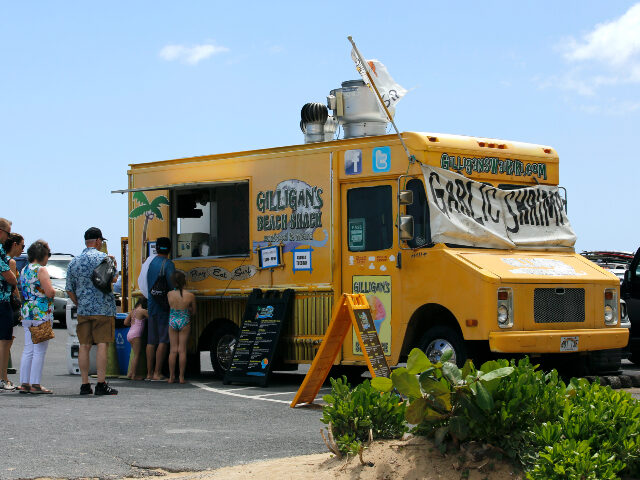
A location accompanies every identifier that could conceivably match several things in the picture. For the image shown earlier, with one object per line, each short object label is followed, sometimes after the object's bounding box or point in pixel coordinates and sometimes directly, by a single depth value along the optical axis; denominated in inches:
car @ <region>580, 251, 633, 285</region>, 844.0
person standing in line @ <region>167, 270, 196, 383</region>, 546.0
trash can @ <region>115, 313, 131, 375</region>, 585.6
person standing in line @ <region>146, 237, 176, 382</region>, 556.4
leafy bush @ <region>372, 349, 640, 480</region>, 212.7
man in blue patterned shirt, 475.2
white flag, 504.7
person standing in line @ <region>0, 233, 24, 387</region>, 499.9
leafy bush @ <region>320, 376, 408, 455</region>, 256.4
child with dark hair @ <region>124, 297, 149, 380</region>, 568.7
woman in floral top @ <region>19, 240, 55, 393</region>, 479.2
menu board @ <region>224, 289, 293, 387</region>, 515.8
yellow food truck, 454.3
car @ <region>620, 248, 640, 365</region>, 614.9
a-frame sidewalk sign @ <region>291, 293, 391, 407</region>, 400.2
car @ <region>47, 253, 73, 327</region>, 1120.8
